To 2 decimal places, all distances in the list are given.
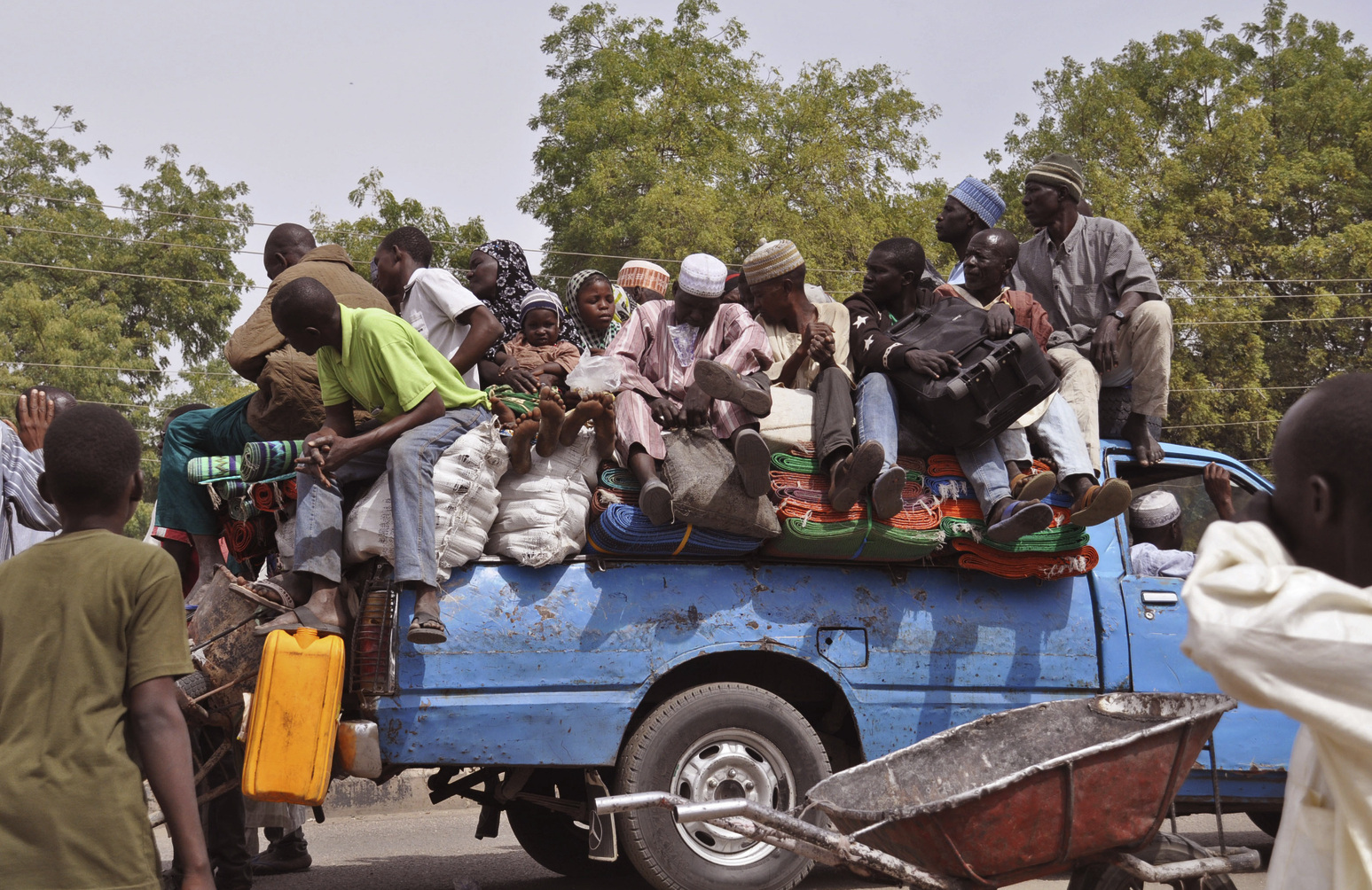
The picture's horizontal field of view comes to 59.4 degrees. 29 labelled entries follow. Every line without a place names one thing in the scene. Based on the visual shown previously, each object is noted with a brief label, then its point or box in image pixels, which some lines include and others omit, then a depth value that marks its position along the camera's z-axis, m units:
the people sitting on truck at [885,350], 5.09
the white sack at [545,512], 4.83
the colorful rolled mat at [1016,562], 5.39
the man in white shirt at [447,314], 5.68
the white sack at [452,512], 4.71
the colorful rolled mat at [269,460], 4.84
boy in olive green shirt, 2.56
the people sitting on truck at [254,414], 5.39
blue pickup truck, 4.72
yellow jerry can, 4.19
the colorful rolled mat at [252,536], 5.16
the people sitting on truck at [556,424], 4.87
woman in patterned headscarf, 7.07
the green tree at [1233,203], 22.16
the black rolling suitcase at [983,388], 5.38
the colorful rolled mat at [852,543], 5.10
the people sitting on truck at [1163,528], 5.73
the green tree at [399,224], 19.83
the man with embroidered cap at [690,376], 4.96
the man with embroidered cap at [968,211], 7.27
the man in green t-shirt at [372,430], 4.61
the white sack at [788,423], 5.39
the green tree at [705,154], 20.77
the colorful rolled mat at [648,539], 4.92
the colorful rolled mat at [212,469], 5.20
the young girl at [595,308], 7.23
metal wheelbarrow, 3.18
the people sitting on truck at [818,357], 5.08
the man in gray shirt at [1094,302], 6.07
